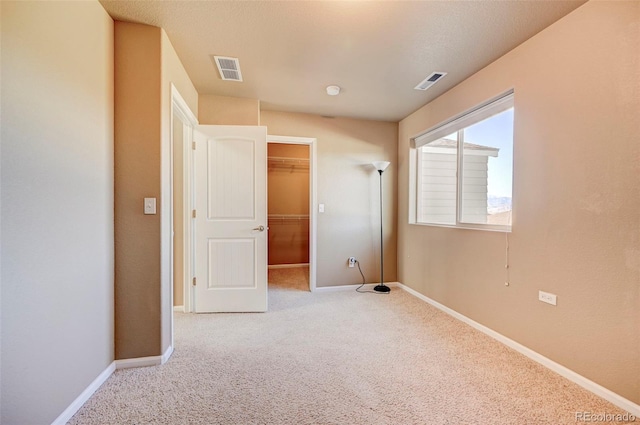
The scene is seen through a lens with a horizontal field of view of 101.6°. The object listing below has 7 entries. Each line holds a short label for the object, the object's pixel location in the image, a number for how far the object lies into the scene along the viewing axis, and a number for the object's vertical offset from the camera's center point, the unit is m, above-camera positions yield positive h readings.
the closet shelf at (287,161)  5.34 +0.98
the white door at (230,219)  2.86 -0.13
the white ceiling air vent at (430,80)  2.53 +1.30
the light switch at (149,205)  1.88 +0.01
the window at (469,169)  2.37 +0.44
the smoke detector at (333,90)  2.82 +1.30
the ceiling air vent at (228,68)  2.31 +1.31
